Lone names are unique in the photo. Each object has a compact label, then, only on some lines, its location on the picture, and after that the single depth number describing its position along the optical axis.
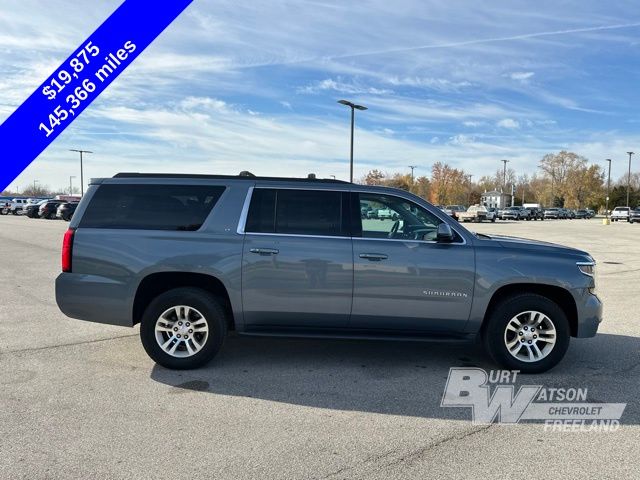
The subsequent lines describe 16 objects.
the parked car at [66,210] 39.19
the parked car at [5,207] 55.56
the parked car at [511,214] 63.54
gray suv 4.95
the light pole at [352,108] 27.75
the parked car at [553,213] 70.94
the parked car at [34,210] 44.88
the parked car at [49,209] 43.09
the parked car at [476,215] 51.12
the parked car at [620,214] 62.06
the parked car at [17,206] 55.19
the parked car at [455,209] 51.86
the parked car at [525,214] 65.24
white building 120.69
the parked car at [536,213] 67.69
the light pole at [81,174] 63.73
